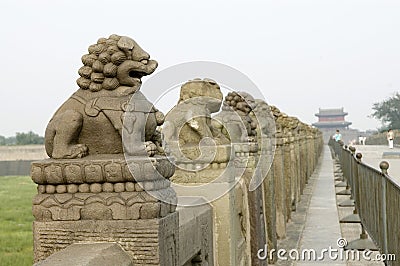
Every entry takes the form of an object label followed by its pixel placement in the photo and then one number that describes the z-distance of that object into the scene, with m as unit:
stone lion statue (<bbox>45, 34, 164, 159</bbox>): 2.93
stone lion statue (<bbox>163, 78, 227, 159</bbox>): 4.93
